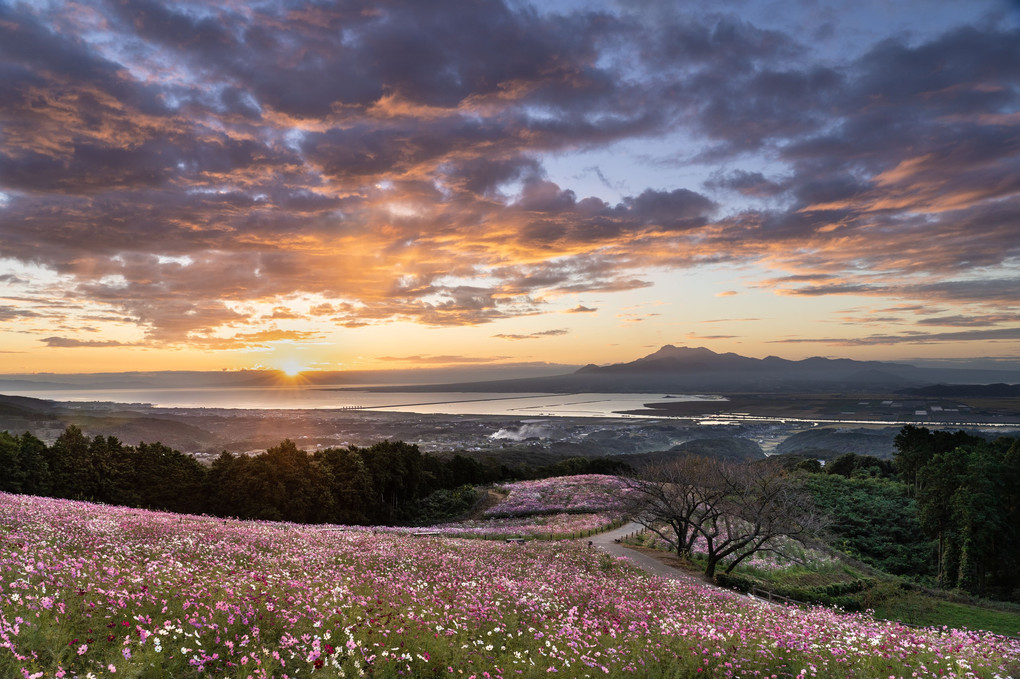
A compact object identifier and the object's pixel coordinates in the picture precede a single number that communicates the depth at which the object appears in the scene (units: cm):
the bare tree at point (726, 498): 2809
